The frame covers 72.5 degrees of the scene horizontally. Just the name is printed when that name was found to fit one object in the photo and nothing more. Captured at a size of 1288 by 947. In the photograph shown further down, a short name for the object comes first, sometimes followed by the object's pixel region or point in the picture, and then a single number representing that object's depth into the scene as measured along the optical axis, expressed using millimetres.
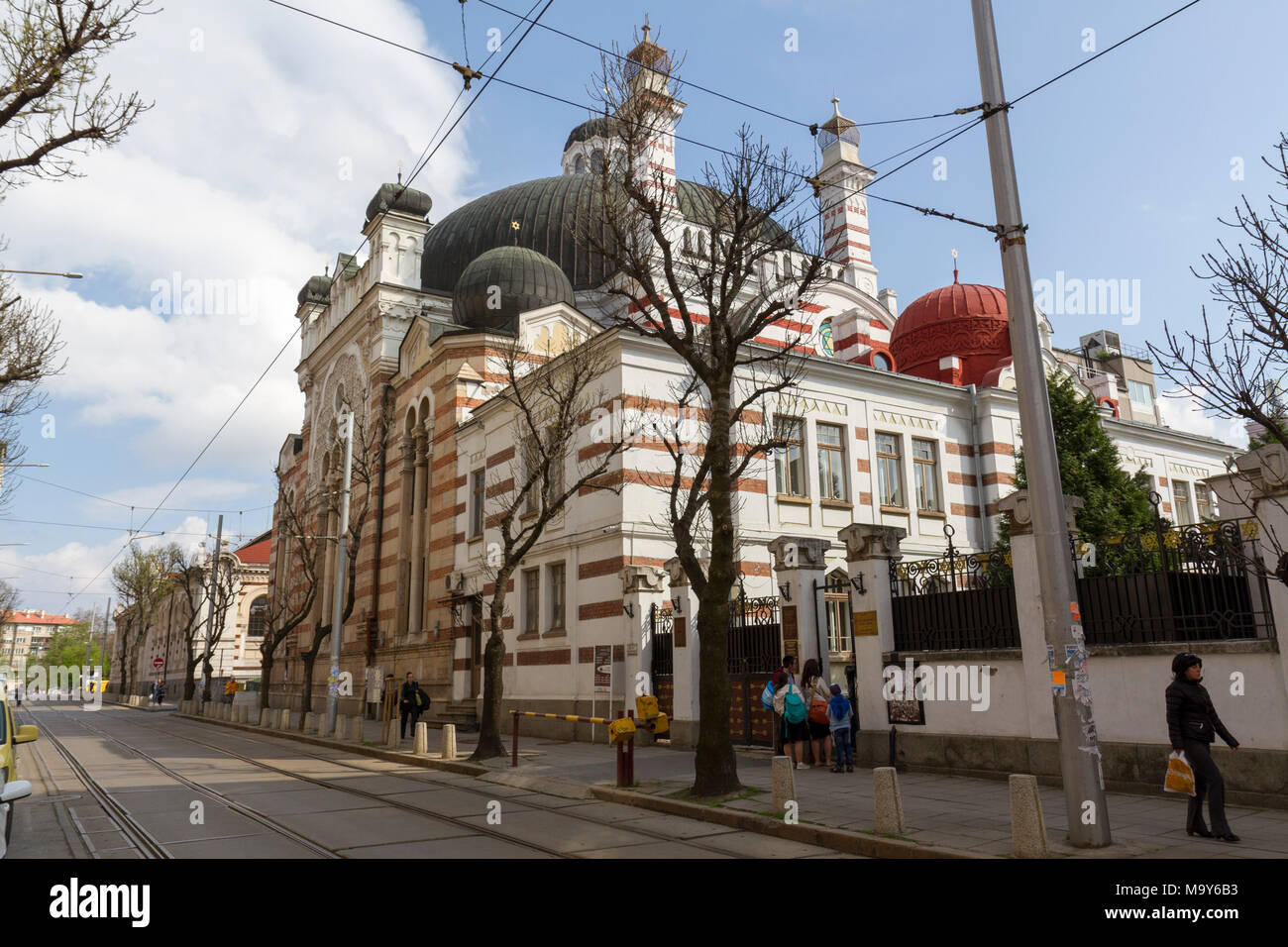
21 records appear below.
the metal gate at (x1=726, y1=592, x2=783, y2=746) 17125
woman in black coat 7980
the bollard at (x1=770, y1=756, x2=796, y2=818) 9898
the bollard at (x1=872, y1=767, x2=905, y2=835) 8695
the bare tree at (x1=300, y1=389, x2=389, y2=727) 33969
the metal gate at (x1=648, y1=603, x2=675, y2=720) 19484
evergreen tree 20922
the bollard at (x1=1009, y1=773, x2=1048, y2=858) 7555
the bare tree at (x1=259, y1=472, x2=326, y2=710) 34219
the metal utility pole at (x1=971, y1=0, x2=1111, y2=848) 7789
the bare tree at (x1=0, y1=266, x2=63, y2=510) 14359
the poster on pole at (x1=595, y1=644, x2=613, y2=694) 19938
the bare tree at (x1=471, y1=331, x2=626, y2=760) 17172
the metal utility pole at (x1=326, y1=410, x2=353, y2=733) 24141
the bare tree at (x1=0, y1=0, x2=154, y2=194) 9812
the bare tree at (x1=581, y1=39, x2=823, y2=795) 11695
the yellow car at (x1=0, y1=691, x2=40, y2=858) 8641
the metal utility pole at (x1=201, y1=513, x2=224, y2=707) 40494
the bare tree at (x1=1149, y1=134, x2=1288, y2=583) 7969
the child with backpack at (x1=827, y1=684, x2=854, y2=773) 13758
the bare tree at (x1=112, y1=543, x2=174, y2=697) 58281
